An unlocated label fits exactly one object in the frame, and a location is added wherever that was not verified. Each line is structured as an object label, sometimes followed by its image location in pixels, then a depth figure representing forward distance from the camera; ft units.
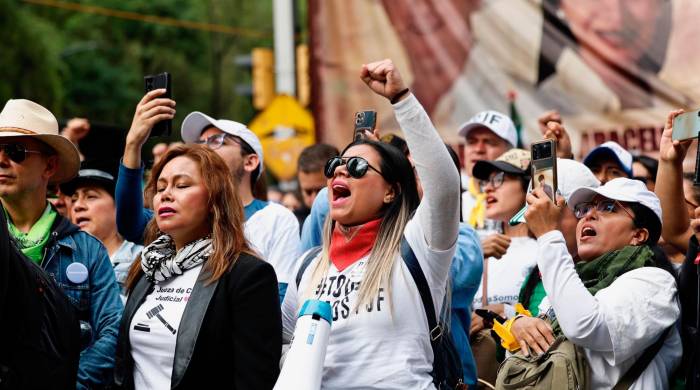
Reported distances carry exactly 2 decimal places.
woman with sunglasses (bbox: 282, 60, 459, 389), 14.48
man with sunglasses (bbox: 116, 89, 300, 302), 17.13
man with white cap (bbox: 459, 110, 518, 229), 24.38
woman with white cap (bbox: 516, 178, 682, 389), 14.48
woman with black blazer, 14.61
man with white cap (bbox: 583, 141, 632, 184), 21.36
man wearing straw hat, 16.40
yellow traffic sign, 48.88
